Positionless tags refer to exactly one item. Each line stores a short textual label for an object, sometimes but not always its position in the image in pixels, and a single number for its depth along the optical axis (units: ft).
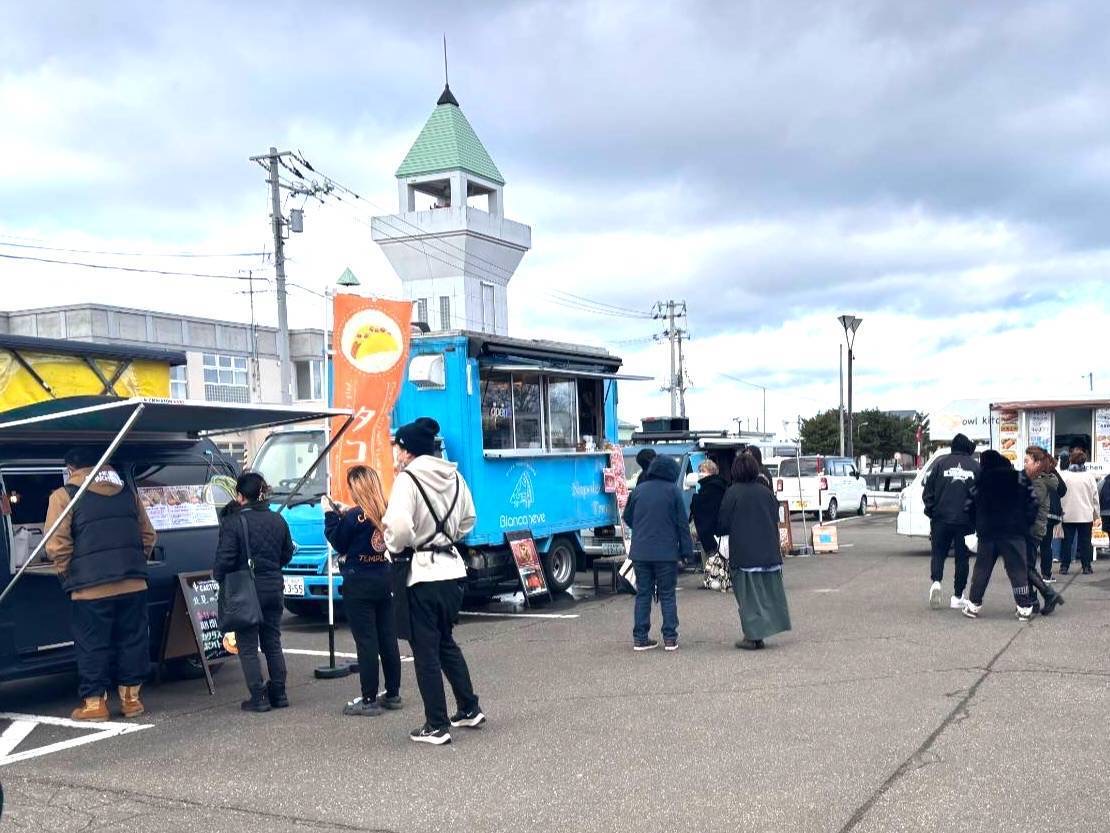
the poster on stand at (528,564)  40.96
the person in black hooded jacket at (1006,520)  33.83
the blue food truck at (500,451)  39.11
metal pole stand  28.96
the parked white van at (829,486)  92.02
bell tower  141.18
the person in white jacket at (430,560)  21.30
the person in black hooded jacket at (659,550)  31.12
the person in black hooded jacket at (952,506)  36.73
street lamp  94.22
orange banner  31.07
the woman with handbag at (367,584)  24.25
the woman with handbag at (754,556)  30.66
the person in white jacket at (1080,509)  46.65
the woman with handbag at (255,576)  24.38
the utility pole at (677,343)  184.35
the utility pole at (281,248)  90.17
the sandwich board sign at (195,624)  27.20
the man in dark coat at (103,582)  23.86
